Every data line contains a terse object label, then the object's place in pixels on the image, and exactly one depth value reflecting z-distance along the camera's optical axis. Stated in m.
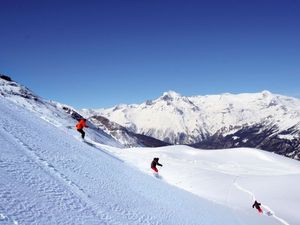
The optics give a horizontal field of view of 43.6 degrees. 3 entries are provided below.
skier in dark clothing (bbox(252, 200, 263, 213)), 31.75
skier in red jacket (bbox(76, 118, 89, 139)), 32.42
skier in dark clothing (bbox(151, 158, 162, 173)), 33.81
